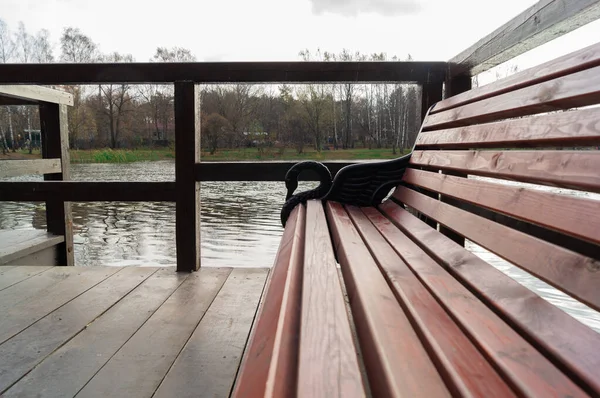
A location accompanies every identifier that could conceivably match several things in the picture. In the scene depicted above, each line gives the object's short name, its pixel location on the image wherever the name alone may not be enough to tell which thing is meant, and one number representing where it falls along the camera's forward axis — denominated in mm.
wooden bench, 498
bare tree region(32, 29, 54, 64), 26781
